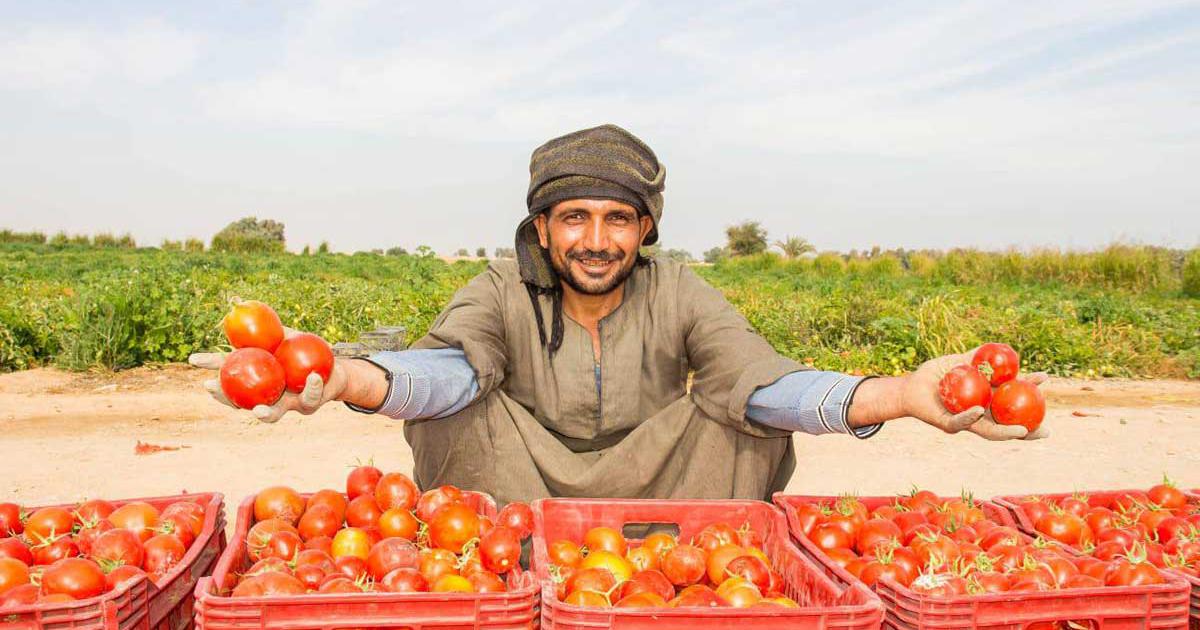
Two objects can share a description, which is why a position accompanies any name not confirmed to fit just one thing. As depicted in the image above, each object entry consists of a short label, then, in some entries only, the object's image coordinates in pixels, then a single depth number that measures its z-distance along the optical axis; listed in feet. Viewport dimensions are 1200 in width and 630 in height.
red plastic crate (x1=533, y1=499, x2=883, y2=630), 5.92
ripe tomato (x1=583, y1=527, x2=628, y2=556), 8.32
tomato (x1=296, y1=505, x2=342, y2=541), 8.32
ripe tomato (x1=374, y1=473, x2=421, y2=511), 8.59
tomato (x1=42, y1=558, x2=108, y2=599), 6.36
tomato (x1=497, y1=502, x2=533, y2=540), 7.98
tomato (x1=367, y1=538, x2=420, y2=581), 7.44
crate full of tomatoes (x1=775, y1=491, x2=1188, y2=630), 6.42
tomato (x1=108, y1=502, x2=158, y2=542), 7.73
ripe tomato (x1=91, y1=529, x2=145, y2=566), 7.00
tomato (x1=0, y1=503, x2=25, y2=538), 7.91
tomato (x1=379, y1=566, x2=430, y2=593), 6.82
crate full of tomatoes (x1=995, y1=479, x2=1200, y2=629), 7.89
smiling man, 9.76
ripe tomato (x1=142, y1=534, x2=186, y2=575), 7.10
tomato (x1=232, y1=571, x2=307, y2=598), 6.23
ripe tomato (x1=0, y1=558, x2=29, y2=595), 6.66
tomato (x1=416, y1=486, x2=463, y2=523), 8.30
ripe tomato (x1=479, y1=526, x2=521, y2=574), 7.34
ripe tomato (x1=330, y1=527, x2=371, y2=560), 7.83
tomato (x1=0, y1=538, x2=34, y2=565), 7.08
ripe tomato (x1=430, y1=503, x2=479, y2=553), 7.77
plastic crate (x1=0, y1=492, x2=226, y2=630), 5.69
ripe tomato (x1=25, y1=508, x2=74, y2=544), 7.75
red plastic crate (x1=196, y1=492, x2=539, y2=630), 5.79
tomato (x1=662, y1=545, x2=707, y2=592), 7.70
